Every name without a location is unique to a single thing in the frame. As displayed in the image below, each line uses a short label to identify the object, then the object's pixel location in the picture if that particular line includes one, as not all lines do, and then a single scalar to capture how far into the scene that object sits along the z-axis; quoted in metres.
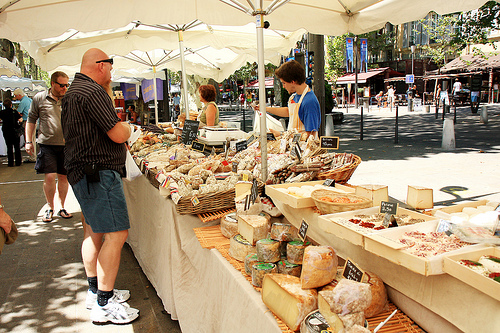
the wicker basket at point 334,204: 1.89
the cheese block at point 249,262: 1.93
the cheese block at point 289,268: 1.83
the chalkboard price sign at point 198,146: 4.40
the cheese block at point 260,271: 1.80
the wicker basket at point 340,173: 2.67
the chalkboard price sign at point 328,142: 3.01
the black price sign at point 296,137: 3.18
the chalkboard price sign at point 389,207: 1.76
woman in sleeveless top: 5.35
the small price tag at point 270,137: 3.70
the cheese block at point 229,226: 2.46
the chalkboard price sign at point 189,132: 4.85
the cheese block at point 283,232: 2.00
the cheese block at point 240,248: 2.12
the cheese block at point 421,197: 2.07
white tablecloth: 1.83
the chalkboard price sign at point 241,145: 3.73
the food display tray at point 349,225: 1.58
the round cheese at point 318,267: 1.58
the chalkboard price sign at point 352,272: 1.54
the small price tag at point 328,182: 2.46
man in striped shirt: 2.63
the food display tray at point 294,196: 2.06
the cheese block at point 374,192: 2.04
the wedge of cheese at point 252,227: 2.12
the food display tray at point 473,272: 1.14
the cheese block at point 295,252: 1.86
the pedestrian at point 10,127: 9.84
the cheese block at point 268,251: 1.91
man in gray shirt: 4.80
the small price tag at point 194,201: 2.67
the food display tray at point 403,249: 1.29
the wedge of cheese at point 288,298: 1.47
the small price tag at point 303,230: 1.92
